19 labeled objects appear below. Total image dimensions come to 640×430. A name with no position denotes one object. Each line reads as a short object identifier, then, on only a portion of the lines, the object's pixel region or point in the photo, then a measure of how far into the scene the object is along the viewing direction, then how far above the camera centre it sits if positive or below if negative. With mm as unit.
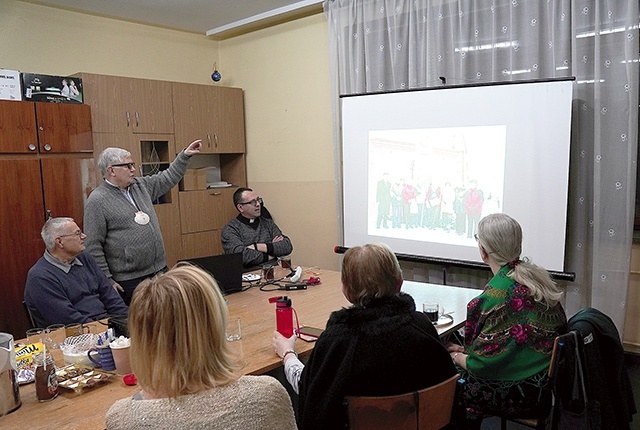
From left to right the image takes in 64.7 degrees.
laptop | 2762 -577
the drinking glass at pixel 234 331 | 2096 -698
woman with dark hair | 1516 -574
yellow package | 1716 -676
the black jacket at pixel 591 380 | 1764 -806
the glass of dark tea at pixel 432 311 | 2275 -683
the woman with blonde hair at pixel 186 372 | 1129 -480
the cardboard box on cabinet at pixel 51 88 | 3678 +612
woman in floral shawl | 1928 -689
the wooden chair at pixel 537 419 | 1786 -1023
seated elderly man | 2531 -605
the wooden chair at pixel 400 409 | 1454 -726
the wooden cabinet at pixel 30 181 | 3549 -83
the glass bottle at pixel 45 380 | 1574 -656
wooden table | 1478 -722
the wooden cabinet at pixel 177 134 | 4246 +305
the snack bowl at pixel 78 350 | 1823 -661
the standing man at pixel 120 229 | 3217 -393
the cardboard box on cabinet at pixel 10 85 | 3539 +602
